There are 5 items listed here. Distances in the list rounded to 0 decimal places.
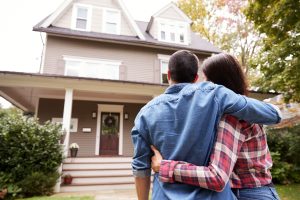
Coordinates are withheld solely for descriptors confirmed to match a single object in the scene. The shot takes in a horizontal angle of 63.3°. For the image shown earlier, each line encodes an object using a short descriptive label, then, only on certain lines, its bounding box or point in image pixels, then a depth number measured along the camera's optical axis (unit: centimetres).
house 945
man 109
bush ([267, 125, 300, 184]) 764
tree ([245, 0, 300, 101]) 702
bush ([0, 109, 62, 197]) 614
